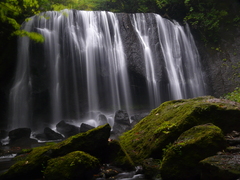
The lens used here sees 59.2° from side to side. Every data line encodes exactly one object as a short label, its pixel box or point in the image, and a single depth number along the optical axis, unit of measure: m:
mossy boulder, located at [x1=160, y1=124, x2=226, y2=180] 3.58
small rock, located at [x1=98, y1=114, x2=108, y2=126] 12.59
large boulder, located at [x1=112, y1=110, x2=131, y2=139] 10.76
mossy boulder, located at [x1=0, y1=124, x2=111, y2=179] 4.24
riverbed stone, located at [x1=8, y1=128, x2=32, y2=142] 10.02
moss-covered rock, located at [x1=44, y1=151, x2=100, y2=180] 3.87
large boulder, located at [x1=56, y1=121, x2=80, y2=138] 10.90
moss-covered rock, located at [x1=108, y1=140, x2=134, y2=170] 4.47
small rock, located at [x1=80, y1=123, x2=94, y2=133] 10.64
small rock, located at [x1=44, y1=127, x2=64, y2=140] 10.38
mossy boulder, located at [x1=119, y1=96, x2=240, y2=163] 4.50
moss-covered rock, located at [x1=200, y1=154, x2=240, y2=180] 2.90
